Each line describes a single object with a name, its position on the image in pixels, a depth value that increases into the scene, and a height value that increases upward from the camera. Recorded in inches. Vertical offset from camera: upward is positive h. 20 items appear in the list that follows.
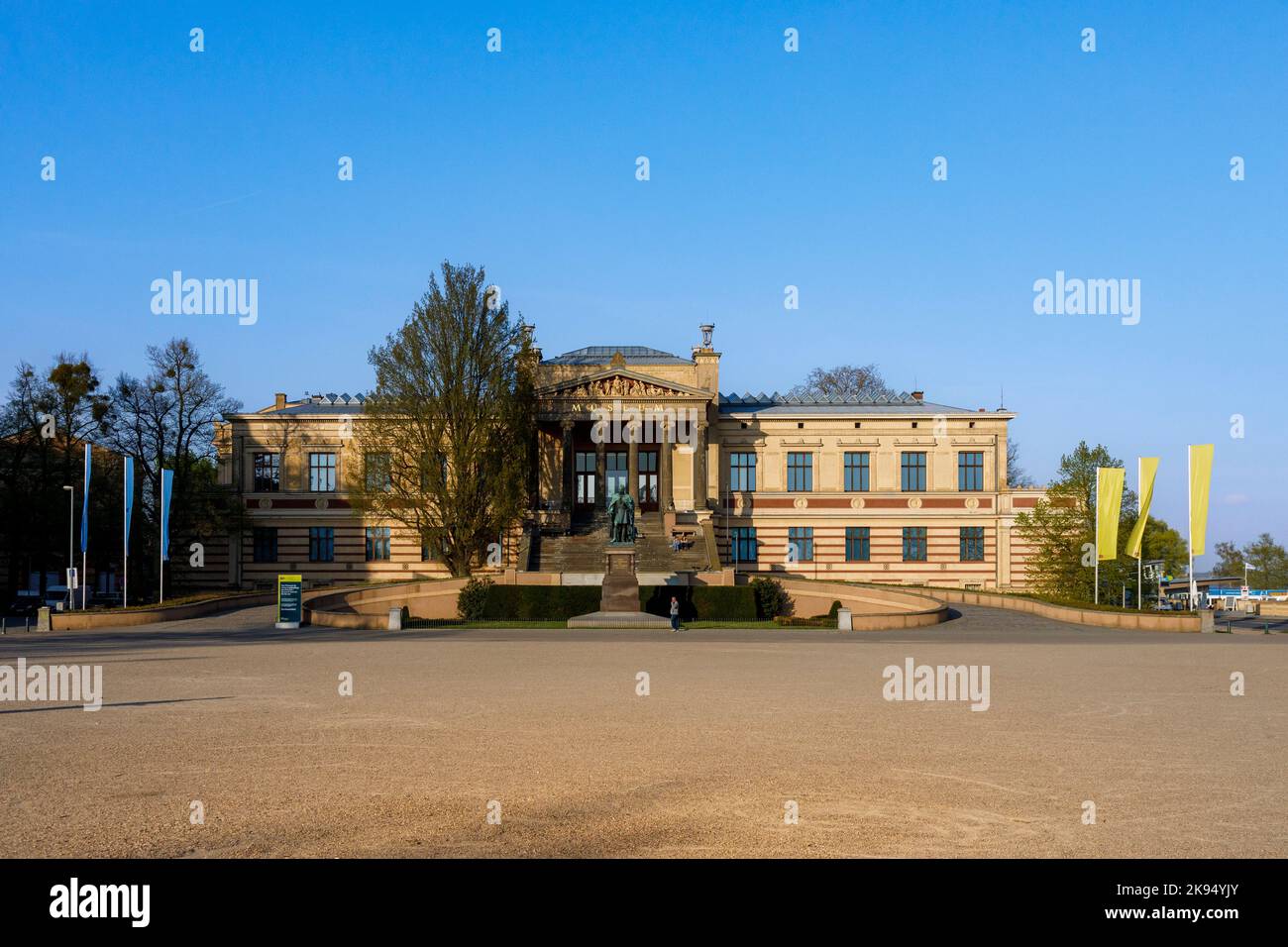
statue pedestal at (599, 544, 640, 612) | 1955.0 -136.8
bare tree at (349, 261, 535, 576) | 2386.8 +171.9
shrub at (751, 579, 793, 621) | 2209.6 -173.5
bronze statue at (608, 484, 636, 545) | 2071.9 -23.5
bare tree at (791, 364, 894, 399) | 3649.1 +402.4
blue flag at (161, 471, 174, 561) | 2014.0 +5.5
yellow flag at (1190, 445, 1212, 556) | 1862.7 +36.6
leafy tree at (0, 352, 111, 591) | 2317.9 +111.2
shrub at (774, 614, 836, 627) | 1946.4 -196.2
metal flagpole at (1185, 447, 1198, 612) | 1868.8 +42.9
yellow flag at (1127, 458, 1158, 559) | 2059.5 +45.7
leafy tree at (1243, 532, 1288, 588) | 5506.9 -245.3
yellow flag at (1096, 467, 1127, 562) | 2130.9 +10.5
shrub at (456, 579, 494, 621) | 2123.5 -178.1
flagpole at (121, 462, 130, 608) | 1923.0 -68.1
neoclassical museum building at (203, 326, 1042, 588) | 2829.7 +45.5
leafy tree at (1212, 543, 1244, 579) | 6820.9 -287.8
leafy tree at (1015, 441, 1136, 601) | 2472.9 -39.3
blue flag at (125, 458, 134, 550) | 1954.5 +33.8
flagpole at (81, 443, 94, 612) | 1865.2 -47.7
